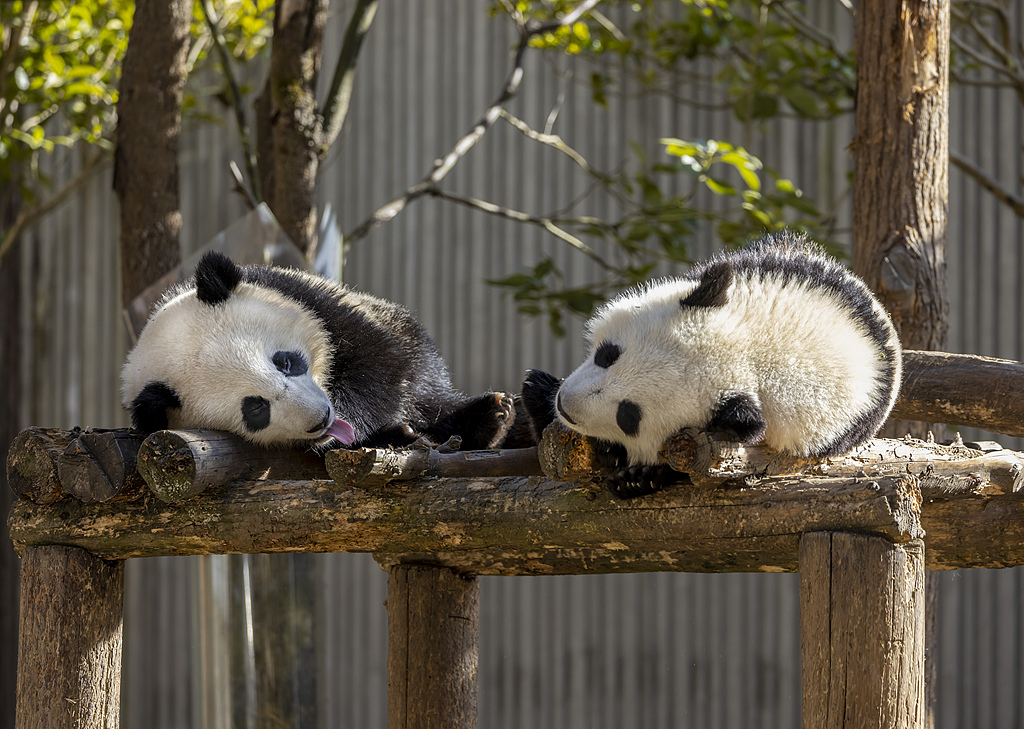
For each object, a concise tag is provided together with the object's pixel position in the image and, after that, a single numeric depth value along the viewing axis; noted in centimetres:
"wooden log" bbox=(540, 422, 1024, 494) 705
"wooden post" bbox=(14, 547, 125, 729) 737
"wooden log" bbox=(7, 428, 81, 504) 731
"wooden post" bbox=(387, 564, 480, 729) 766
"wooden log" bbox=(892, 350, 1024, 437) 764
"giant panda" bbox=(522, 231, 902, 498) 708
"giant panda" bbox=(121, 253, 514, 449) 737
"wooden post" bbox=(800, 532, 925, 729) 700
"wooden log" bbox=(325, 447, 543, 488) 719
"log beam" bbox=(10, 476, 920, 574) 707
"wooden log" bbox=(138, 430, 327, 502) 724
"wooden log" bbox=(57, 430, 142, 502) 728
